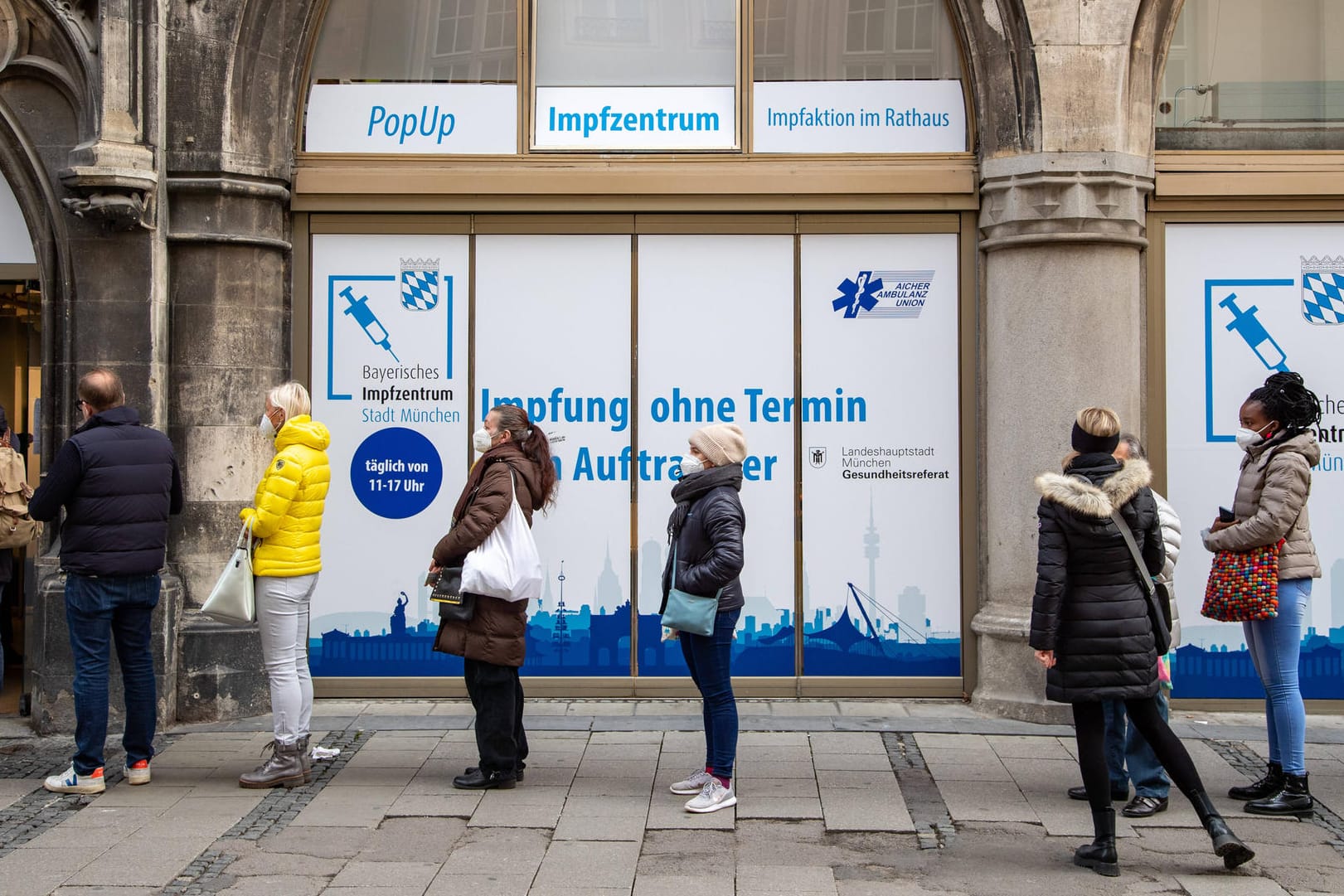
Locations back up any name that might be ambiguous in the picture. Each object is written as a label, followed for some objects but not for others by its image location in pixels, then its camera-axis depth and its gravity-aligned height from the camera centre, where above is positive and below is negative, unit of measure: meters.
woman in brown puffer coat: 6.32 -0.53
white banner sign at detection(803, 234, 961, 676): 8.45 +0.16
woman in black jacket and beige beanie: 5.97 -0.29
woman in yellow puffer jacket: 6.45 -0.27
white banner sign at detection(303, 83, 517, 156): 8.55 +2.28
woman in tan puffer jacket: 6.07 -0.18
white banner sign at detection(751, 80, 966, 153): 8.51 +2.30
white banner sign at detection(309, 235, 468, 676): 8.48 +0.14
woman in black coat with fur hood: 5.34 -0.52
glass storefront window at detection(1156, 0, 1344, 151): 8.47 +2.55
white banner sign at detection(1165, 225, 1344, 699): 8.25 +0.71
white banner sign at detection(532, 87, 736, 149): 8.56 +2.32
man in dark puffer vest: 6.42 -0.26
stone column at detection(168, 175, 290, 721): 8.02 +0.67
